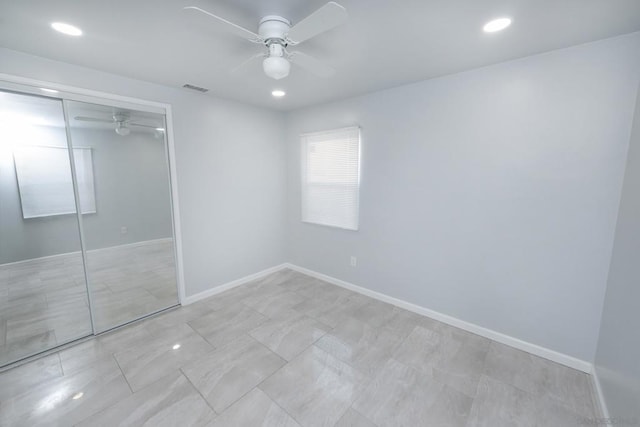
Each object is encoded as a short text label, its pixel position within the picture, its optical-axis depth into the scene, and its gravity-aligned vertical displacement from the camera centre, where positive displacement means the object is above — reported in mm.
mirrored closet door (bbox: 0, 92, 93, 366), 2400 -741
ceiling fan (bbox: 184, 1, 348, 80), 1157 +790
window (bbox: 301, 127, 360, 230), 3182 +39
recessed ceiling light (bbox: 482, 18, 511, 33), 1519 +975
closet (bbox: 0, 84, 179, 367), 2334 -485
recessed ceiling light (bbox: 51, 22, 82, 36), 1574 +962
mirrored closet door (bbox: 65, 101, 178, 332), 2457 -360
